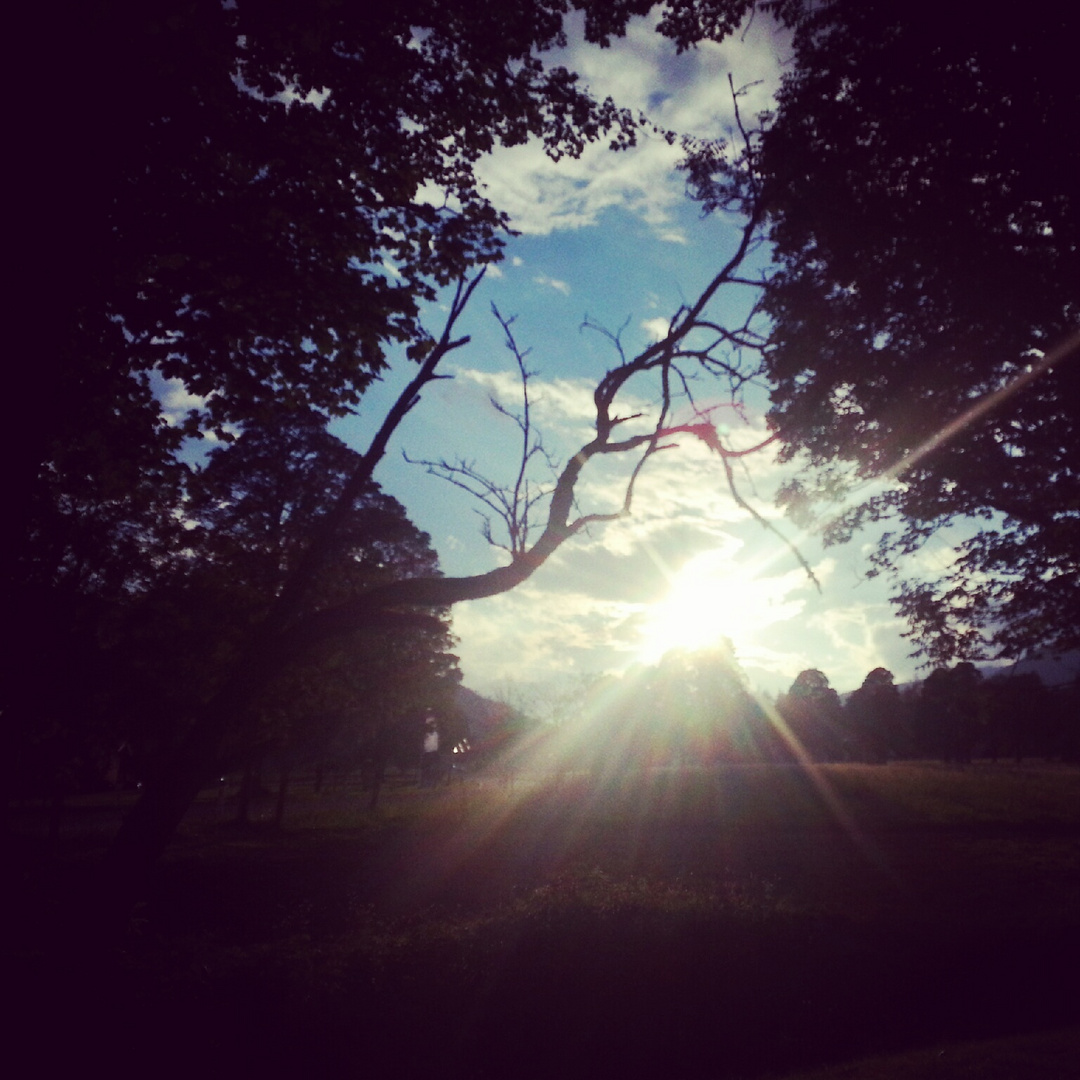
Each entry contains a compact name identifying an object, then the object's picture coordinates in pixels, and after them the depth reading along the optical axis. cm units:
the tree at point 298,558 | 2109
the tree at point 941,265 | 962
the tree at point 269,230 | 610
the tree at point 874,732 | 6288
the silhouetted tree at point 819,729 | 7125
